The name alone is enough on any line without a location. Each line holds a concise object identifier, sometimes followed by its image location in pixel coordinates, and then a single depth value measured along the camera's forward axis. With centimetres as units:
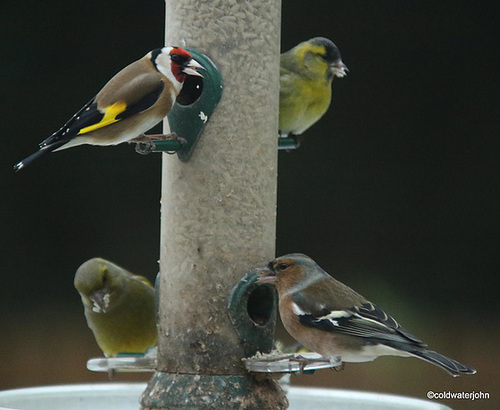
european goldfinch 898
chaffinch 889
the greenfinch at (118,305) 1077
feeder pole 930
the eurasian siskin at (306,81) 1111
